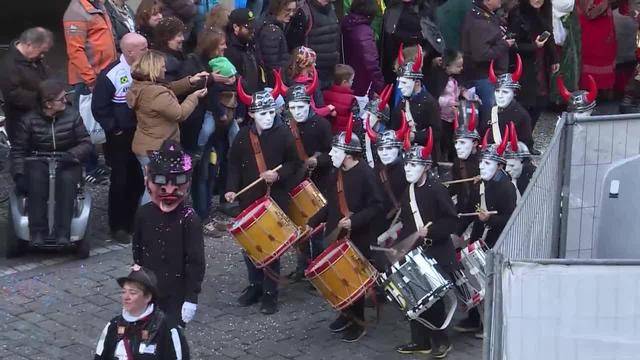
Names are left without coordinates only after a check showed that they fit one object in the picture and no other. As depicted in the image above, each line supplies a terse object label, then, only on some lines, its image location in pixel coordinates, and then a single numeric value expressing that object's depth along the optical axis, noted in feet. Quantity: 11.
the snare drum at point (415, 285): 56.39
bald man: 68.64
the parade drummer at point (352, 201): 60.03
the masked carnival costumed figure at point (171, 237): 51.65
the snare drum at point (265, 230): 59.57
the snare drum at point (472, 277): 58.49
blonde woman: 66.28
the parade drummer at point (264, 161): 62.08
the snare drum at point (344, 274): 58.29
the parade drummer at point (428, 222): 57.98
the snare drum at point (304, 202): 63.16
